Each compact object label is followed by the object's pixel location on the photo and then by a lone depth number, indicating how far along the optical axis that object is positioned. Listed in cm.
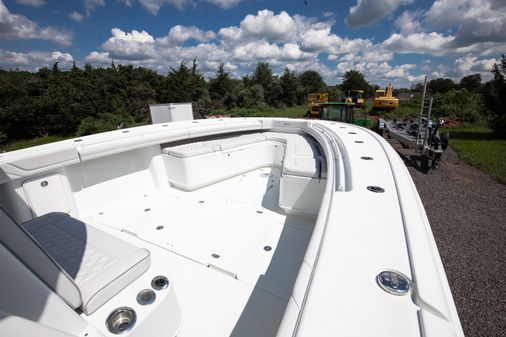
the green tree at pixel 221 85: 1823
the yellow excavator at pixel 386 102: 1297
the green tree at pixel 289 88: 2205
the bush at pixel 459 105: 961
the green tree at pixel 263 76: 2212
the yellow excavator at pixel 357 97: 1517
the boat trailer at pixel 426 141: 426
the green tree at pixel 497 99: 670
